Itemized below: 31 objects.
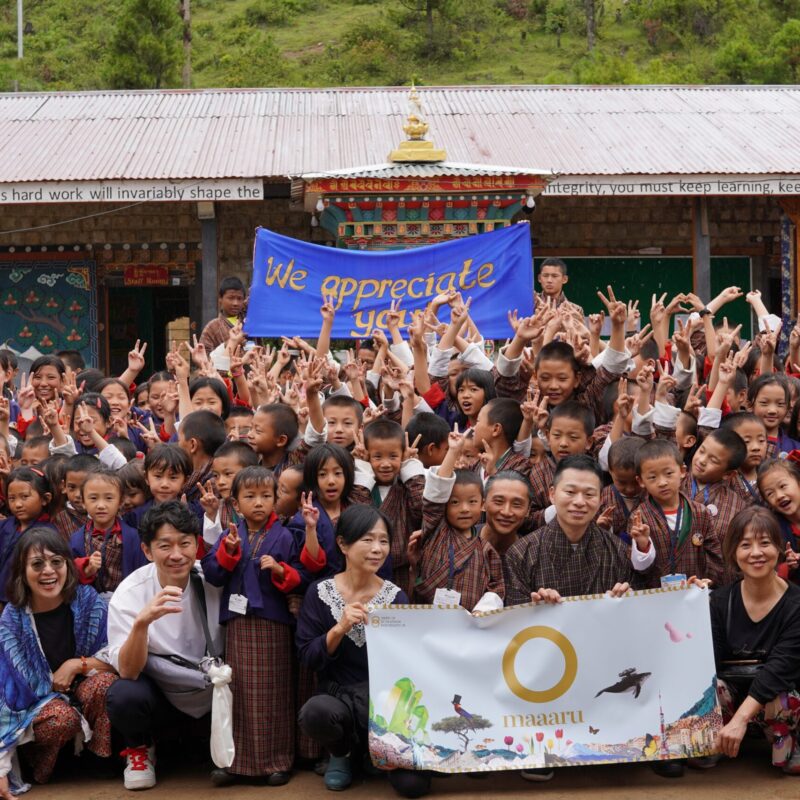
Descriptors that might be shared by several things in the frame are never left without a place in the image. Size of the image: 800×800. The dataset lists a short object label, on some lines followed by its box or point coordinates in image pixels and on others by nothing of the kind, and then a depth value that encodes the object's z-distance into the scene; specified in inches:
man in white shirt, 169.5
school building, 420.2
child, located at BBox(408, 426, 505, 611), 181.2
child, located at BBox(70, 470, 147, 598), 190.2
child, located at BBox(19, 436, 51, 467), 220.7
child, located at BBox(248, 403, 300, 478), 211.3
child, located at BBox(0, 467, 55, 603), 194.2
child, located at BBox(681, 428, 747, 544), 194.1
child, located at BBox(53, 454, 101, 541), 202.5
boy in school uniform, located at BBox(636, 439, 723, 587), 182.2
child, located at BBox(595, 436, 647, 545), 189.9
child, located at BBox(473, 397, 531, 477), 209.6
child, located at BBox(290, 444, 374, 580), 179.8
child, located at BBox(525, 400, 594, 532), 203.3
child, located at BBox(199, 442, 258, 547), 189.9
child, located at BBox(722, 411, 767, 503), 202.7
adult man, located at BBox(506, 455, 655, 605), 175.0
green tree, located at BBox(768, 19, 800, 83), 951.6
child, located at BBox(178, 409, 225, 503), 211.3
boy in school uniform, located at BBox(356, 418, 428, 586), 192.9
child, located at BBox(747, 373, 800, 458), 216.4
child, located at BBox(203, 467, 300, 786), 174.9
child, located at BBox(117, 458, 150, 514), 198.2
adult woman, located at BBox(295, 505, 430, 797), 166.4
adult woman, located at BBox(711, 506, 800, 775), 165.9
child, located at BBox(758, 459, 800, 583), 182.9
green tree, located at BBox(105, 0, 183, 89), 888.9
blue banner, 307.7
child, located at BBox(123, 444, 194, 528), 194.1
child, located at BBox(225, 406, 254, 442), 222.7
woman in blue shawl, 170.1
